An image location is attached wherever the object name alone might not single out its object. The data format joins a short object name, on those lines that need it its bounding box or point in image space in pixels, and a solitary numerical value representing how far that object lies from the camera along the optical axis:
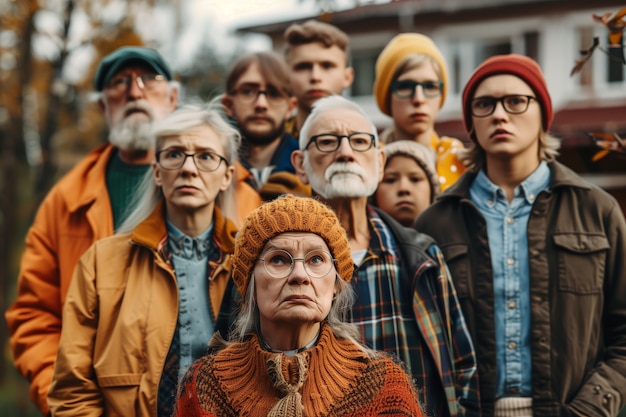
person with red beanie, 4.29
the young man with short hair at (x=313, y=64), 6.04
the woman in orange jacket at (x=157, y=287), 4.25
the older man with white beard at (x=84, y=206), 5.06
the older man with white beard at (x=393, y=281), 4.20
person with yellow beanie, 5.57
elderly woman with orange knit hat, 3.36
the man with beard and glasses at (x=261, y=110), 5.68
